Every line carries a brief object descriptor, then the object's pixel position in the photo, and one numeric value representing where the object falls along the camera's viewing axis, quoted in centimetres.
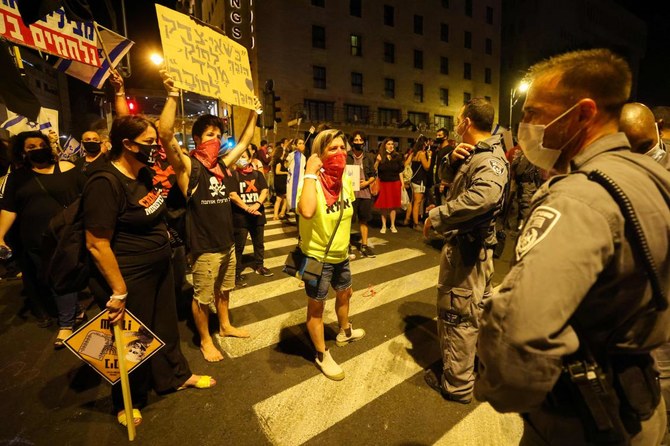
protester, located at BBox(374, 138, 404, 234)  859
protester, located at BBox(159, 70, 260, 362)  323
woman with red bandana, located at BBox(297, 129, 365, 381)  292
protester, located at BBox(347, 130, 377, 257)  693
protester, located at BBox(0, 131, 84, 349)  382
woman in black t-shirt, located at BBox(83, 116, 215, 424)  232
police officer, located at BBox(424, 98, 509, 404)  253
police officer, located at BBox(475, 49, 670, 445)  97
